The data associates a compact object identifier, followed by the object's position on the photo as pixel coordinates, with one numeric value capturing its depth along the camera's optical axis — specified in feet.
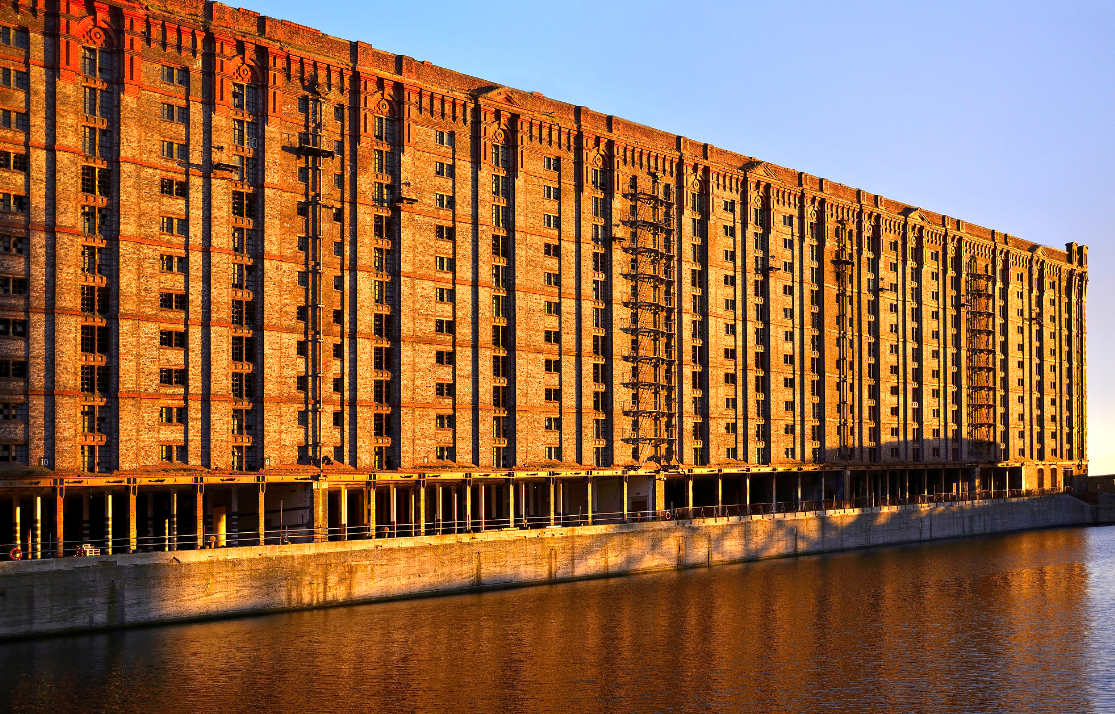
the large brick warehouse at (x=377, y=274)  233.55
